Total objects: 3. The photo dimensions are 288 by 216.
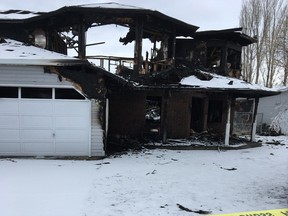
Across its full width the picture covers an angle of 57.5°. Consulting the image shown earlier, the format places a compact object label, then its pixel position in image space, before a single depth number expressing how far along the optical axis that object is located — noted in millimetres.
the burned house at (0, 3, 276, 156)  10922
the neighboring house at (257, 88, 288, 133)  24203
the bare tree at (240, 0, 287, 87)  30875
